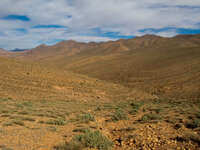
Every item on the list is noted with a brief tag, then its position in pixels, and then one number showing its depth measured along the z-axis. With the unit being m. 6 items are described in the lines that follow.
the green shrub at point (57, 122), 7.50
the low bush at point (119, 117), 8.47
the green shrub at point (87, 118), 8.07
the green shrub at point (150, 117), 8.04
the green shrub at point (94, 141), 4.86
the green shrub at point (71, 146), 4.71
